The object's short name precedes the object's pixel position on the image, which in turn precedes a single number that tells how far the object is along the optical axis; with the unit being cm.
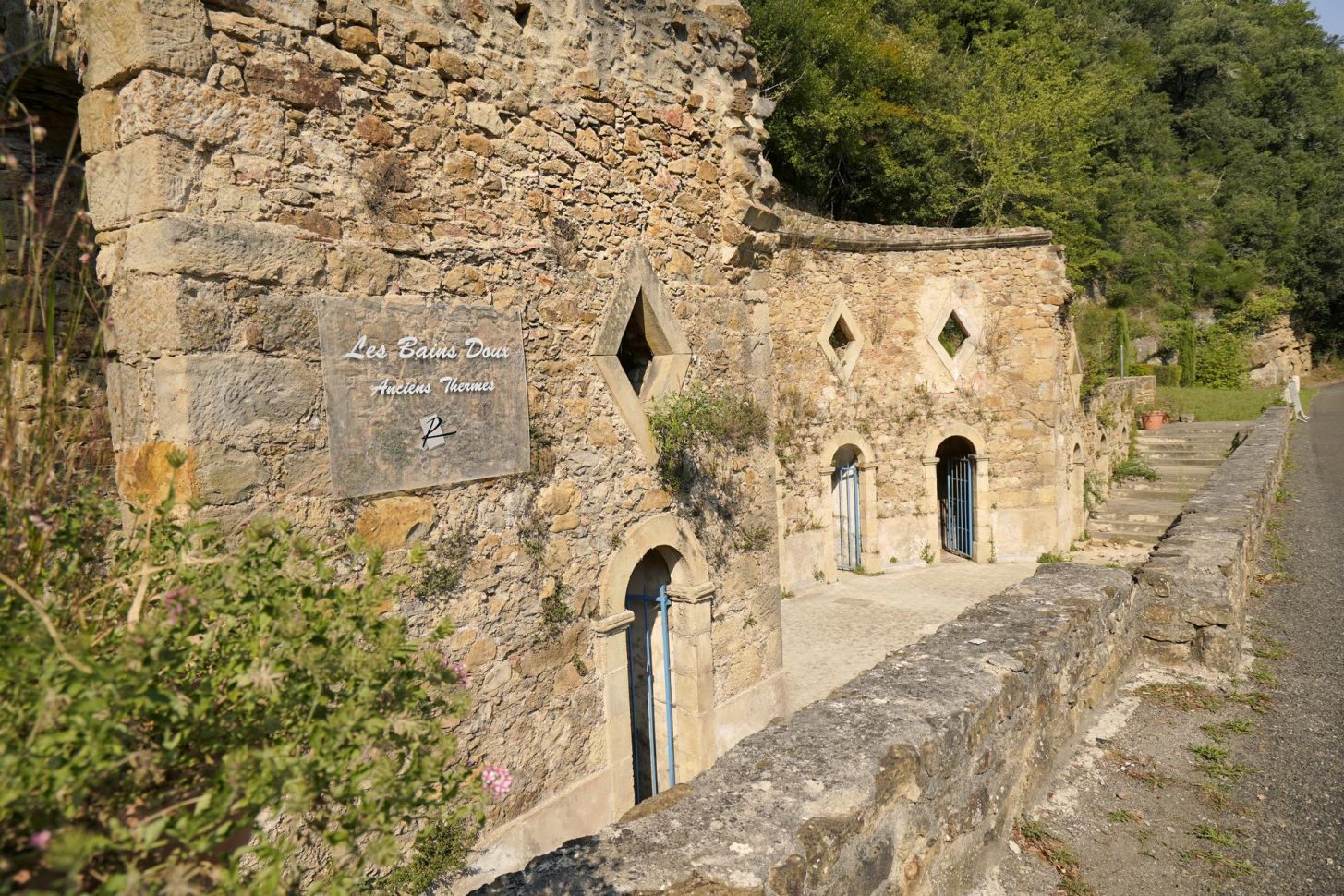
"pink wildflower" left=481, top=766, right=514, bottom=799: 191
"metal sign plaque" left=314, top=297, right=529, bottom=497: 338
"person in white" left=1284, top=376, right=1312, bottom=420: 2342
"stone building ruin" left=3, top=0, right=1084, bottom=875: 294
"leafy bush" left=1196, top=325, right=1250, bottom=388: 2947
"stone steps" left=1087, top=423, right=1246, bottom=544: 1340
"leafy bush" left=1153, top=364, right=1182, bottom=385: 2930
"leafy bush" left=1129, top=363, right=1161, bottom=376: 2757
